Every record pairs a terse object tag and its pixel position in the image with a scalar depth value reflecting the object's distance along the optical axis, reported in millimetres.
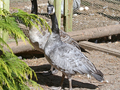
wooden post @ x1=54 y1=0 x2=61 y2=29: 5805
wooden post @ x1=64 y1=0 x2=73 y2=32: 6223
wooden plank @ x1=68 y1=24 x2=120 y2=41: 6395
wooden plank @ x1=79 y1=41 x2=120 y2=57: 6035
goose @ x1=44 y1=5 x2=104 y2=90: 3984
